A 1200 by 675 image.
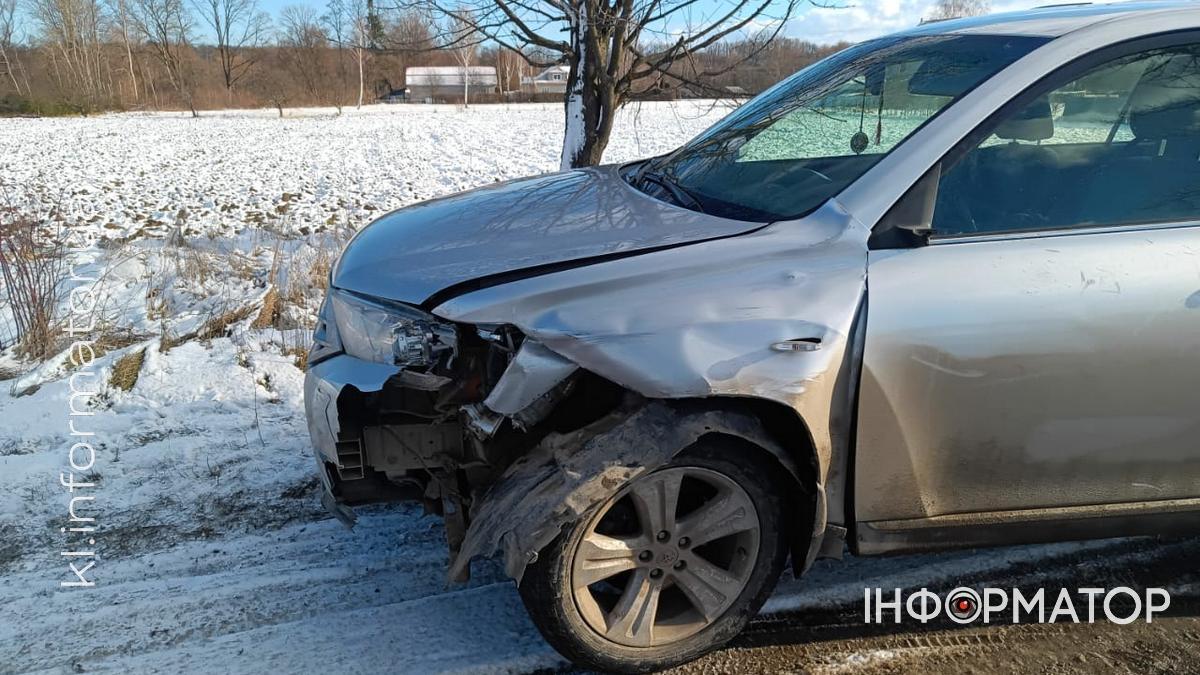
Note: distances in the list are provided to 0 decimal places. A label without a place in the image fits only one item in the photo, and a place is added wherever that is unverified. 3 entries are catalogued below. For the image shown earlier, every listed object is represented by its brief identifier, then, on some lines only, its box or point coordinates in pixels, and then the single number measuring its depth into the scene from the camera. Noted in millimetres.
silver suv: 2146
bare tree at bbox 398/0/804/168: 6297
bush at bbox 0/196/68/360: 4879
